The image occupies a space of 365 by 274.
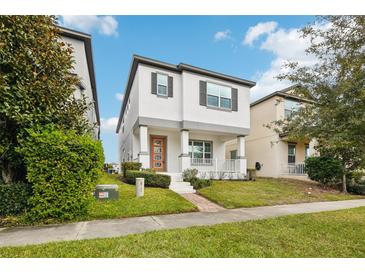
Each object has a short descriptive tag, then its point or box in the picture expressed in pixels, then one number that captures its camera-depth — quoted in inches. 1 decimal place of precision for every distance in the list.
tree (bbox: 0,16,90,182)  212.2
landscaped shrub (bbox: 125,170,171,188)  412.5
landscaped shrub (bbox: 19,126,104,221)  212.4
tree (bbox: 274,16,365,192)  177.0
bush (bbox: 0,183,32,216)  217.6
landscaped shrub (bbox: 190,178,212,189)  462.0
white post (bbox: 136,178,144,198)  320.9
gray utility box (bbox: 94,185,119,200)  294.2
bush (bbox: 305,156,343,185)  559.8
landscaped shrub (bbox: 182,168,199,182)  483.8
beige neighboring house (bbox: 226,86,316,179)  713.0
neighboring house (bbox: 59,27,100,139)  411.8
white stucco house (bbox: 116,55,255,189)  509.7
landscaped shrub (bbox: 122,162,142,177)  470.2
